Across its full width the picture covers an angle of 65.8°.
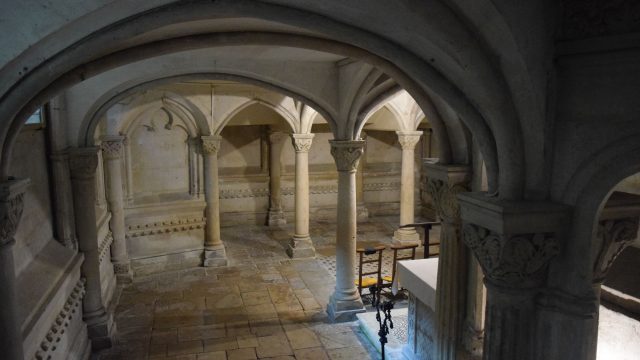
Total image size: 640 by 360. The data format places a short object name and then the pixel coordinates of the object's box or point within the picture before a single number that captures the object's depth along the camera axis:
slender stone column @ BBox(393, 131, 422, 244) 10.19
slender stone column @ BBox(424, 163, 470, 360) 3.88
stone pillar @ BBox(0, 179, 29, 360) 2.73
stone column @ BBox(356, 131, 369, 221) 13.23
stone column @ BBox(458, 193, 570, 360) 2.61
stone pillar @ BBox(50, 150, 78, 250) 5.61
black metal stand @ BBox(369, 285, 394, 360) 3.56
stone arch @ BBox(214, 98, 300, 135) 8.96
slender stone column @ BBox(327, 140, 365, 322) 6.81
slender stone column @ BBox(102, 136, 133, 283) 8.02
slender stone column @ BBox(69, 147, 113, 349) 5.92
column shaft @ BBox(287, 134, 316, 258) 9.55
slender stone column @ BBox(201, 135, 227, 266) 9.02
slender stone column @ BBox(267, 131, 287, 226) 12.37
